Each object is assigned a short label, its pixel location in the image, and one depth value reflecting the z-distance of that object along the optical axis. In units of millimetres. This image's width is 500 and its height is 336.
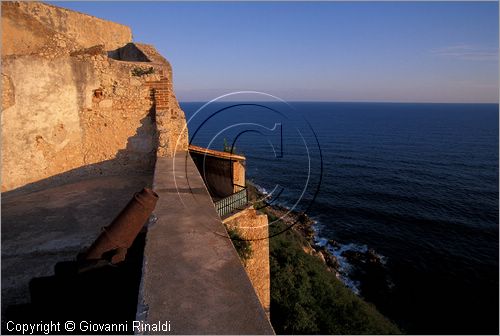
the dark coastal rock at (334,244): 29161
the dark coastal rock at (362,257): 26766
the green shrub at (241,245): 7987
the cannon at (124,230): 2955
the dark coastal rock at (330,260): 26109
